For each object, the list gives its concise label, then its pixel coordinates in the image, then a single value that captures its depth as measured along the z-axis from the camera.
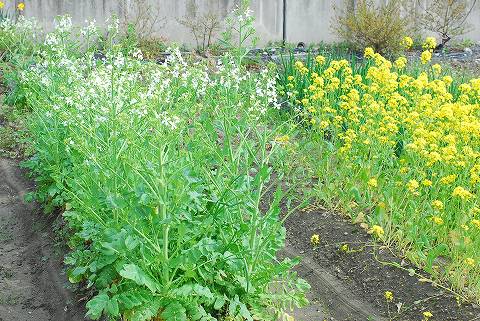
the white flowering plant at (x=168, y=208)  3.79
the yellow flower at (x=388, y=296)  4.63
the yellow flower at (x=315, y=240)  5.38
